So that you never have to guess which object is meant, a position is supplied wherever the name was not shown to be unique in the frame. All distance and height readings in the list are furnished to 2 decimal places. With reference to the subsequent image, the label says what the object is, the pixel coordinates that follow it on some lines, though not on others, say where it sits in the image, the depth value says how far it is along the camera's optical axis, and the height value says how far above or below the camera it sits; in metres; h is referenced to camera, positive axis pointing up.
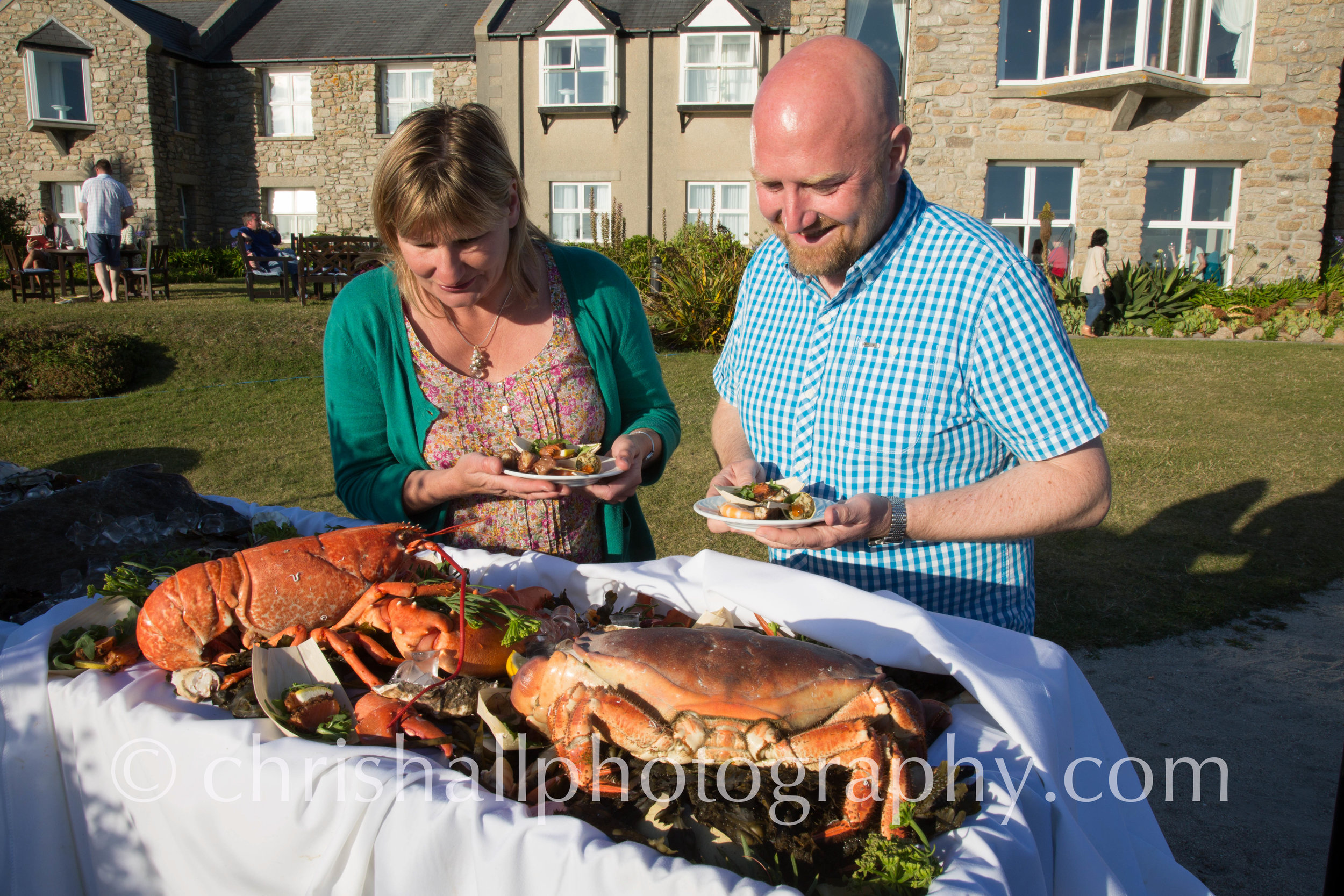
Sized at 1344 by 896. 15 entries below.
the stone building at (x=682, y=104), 16.59 +4.63
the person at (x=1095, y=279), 14.34 +0.34
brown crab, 1.29 -0.65
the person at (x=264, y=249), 16.88 +0.86
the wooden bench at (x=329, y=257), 14.57 +0.59
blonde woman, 2.33 -0.23
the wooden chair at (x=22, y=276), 14.59 +0.23
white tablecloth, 1.26 -0.84
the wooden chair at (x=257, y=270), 15.56 +0.41
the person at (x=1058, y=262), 16.36 +0.72
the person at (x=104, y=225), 14.24 +1.13
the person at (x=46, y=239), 15.49 +1.12
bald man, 1.93 -0.19
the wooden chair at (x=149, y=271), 14.91 +0.33
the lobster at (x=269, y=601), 1.77 -0.66
